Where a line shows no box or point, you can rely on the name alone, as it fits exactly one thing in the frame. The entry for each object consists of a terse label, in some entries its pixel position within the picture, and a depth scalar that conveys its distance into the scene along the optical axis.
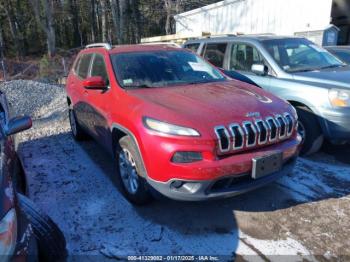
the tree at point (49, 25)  21.44
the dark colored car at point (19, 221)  1.87
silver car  4.45
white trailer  11.28
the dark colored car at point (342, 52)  7.74
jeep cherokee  2.95
